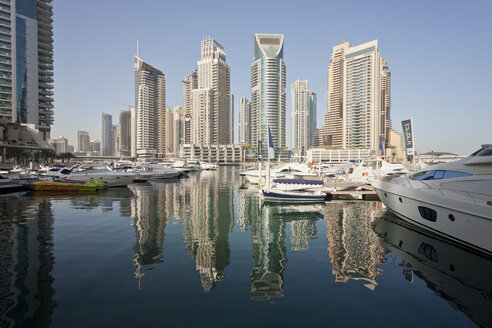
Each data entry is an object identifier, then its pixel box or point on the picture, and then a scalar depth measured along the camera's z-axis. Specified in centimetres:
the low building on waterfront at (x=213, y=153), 17912
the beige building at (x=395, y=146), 17425
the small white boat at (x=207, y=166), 9893
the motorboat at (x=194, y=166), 8630
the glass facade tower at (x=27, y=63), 9700
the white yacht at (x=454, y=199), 1118
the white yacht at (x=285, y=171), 4500
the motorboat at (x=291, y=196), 2608
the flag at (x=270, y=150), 2988
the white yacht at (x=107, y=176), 3512
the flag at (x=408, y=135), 2591
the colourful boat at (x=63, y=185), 3166
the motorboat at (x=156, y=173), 4966
